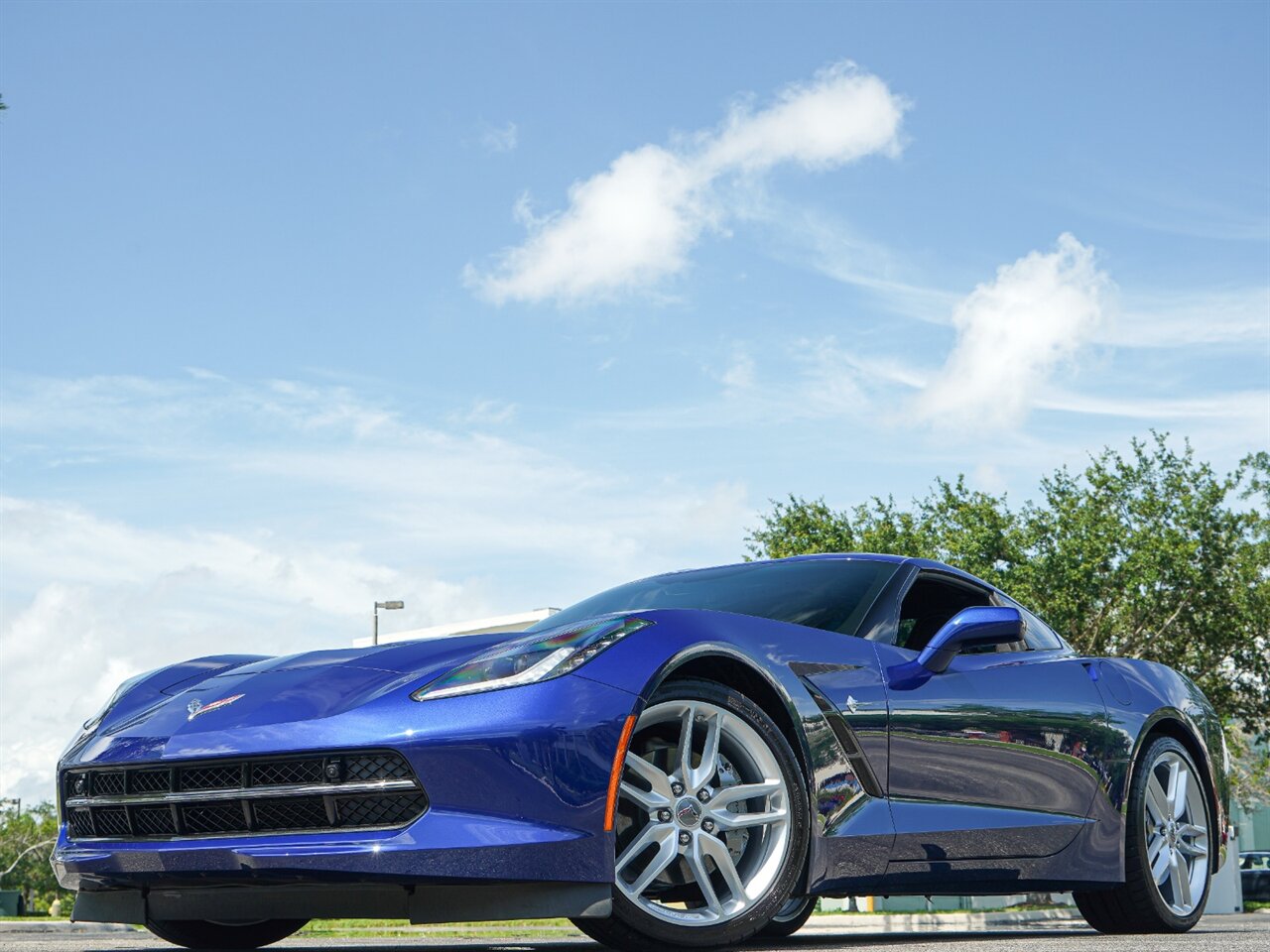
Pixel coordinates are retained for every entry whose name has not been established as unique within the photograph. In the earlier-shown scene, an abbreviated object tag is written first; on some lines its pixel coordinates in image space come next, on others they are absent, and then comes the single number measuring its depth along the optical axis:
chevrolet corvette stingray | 3.81
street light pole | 33.59
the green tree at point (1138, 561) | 33.12
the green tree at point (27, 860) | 78.38
